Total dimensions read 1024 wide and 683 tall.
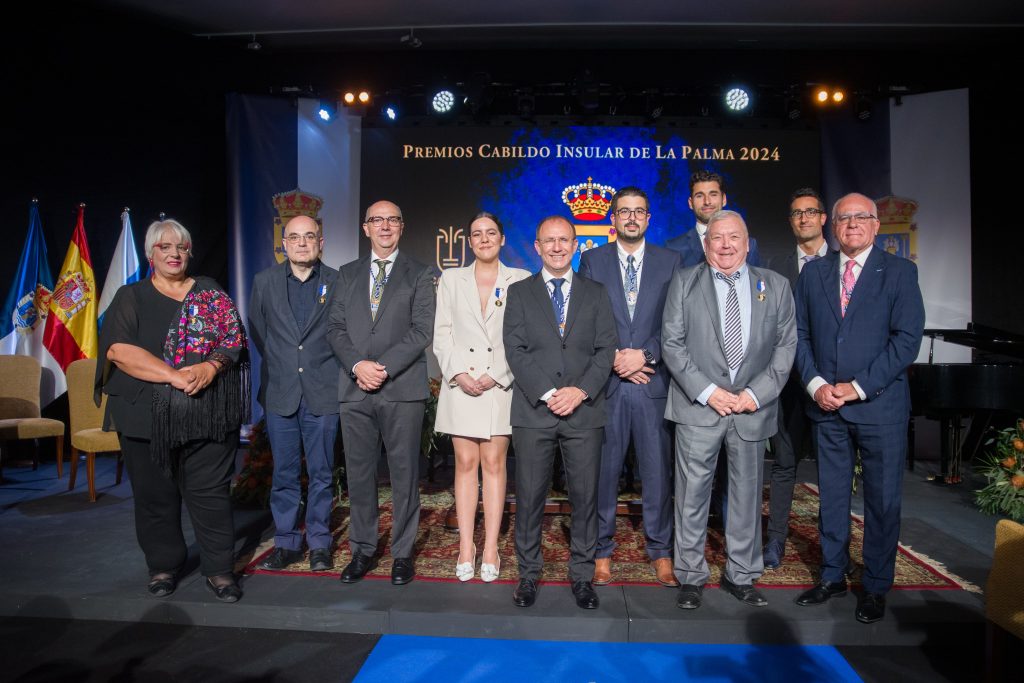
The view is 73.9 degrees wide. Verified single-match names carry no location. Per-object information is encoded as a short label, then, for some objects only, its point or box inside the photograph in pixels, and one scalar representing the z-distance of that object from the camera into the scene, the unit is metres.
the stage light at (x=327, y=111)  7.41
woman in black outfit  3.11
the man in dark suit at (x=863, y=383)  3.03
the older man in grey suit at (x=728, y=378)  3.11
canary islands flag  6.68
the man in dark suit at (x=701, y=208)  3.81
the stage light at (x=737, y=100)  6.89
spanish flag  6.43
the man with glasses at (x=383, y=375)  3.39
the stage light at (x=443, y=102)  7.11
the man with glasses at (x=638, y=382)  3.34
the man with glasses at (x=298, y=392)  3.55
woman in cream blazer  3.37
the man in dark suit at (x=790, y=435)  3.63
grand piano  5.21
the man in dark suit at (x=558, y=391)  3.14
